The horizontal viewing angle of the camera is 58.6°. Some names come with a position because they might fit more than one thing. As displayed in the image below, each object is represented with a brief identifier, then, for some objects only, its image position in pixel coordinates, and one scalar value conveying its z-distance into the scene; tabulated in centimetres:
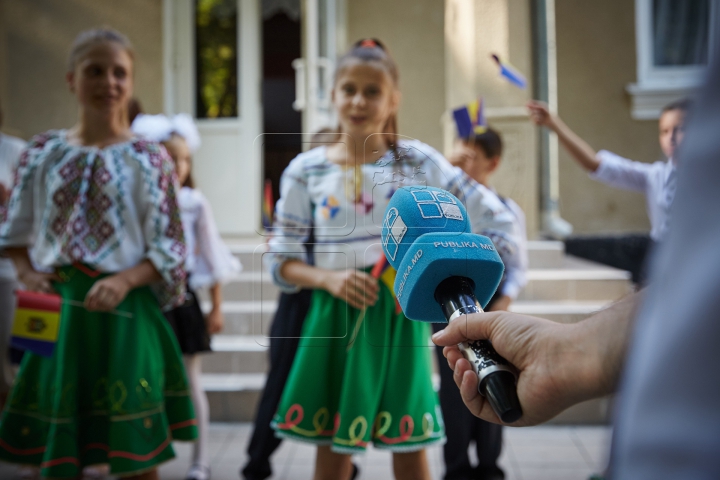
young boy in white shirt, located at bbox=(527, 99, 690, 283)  244
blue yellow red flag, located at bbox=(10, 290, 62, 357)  184
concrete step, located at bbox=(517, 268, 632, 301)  364
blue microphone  65
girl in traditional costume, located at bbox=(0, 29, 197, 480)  185
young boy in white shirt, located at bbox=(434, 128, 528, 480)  208
